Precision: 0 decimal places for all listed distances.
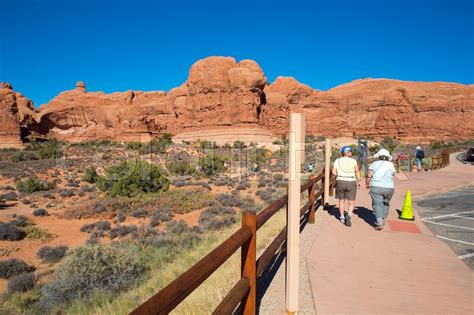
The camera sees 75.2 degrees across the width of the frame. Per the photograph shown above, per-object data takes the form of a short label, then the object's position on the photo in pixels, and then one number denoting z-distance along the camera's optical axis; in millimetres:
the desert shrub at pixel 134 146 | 46825
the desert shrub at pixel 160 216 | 11969
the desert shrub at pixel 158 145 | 42938
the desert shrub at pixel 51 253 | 8672
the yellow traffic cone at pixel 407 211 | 8094
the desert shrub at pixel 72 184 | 21464
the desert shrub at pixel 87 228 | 11306
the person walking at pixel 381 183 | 6938
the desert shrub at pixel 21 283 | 6641
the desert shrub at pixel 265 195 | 14742
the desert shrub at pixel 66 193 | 17795
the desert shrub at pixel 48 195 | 17186
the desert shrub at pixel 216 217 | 10820
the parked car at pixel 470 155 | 27328
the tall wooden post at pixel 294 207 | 2986
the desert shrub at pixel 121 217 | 12570
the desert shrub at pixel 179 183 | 20366
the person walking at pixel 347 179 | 7289
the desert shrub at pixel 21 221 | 11830
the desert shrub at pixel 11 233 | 10562
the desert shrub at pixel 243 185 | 18644
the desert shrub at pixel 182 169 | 26203
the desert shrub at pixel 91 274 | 5898
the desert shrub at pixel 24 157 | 38541
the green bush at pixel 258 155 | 33700
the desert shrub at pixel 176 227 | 10552
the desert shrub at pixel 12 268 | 7668
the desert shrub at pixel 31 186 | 19391
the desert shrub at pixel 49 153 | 40531
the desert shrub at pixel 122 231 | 10663
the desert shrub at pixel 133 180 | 17203
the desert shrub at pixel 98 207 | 13768
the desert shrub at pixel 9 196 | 17438
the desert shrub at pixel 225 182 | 19934
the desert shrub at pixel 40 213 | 13625
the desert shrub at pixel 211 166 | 25219
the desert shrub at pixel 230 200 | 14344
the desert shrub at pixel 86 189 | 19003
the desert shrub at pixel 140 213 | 13255
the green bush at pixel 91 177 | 23031
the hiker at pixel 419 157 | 21200
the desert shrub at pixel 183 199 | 14185
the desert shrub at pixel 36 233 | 10741
